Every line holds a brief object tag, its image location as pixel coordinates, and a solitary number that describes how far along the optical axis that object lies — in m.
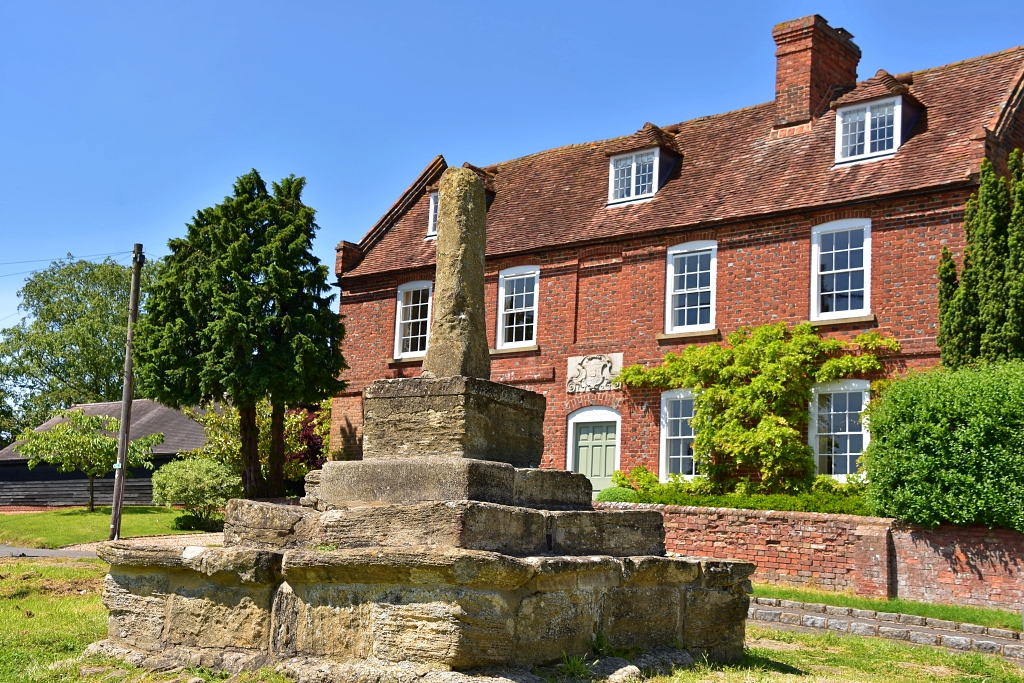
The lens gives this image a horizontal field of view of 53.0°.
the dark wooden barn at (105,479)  33.94
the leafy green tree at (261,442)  27.53
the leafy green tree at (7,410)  49.52
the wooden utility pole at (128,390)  23.02
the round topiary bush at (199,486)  22.78
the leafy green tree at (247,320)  24.27
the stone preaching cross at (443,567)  6.04
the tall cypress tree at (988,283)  16.23
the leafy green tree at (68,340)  47.50
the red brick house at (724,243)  18.89
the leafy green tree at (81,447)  27.25
